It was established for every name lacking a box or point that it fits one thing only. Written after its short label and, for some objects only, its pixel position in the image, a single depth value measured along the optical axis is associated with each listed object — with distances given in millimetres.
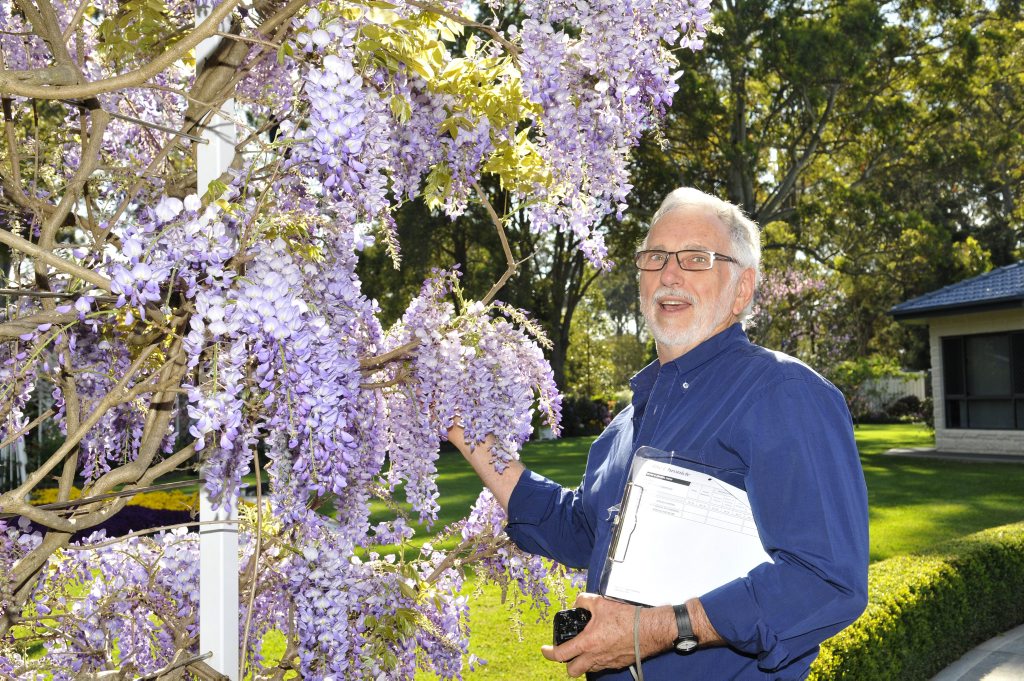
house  15852
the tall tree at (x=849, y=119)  16141
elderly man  1753
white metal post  1670
